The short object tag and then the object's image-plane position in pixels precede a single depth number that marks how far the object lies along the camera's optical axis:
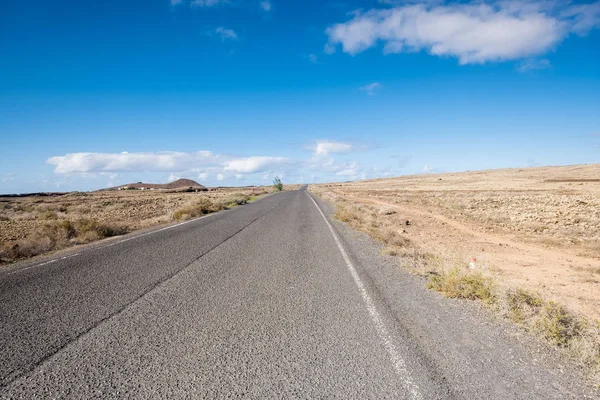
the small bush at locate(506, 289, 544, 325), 5.08
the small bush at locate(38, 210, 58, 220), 29.16
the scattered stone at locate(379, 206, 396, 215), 23.75
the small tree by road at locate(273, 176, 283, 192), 107.21
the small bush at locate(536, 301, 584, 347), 4.36
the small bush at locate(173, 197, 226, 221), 21.04
